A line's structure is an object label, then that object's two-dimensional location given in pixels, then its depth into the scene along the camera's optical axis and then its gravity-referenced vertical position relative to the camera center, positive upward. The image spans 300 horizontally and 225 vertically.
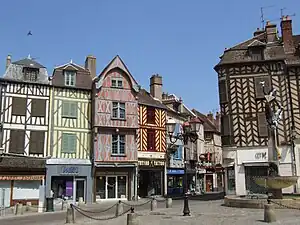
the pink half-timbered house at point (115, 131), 25.22 +2.68
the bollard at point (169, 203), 17.67 -1.66
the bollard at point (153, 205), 16.48 -1.63
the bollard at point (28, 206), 19.73 -2.07
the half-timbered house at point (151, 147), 28.73 +1.80
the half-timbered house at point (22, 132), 22.50 +2.46
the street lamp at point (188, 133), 13.66 +1.49
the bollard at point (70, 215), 12.82 -1.62
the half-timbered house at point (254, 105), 23.86 +4.29
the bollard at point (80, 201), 23.40 -2.03
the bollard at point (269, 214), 10.98 -1.38
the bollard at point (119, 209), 14.71 -1.60
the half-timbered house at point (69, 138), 24.08 +2.16
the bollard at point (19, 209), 18.06 -1.94
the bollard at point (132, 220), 10.96 -1.53
